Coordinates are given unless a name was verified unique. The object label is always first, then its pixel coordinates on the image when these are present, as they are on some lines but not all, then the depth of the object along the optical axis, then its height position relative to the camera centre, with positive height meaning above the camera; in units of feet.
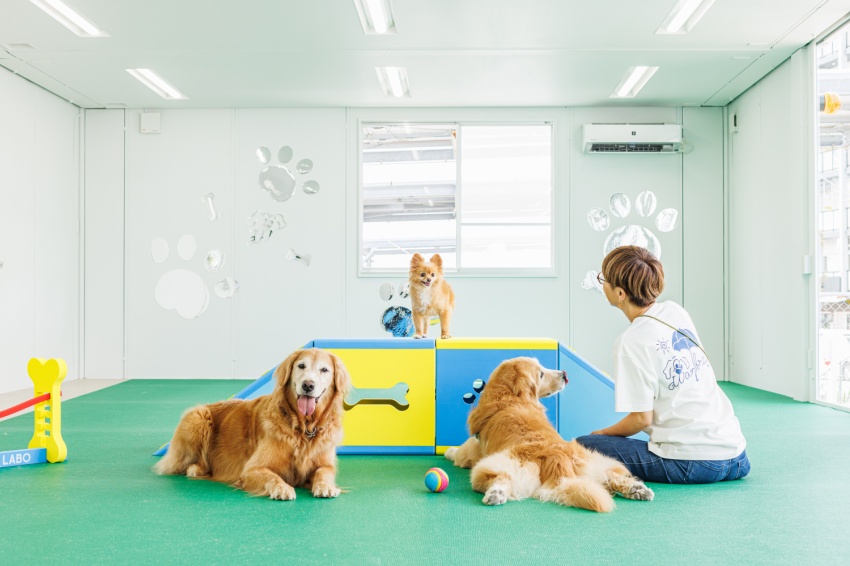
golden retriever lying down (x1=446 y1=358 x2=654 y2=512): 8.81 -2.36
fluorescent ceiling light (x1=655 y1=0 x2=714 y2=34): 17.02 +6.70
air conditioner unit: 25.09 +5.23
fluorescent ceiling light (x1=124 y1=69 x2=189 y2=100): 22.34 +6.51
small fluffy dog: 15.15 -0.28
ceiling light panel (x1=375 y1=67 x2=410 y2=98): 22.03 +6.51
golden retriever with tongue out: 9.50 -2.17
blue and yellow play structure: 12.64 -2.05
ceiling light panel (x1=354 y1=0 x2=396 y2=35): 17.04 +6.67
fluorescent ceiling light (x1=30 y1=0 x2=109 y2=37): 16.84 +6.60
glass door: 18.65 +1.73
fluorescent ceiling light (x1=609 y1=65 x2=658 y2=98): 21.95 +6.52
